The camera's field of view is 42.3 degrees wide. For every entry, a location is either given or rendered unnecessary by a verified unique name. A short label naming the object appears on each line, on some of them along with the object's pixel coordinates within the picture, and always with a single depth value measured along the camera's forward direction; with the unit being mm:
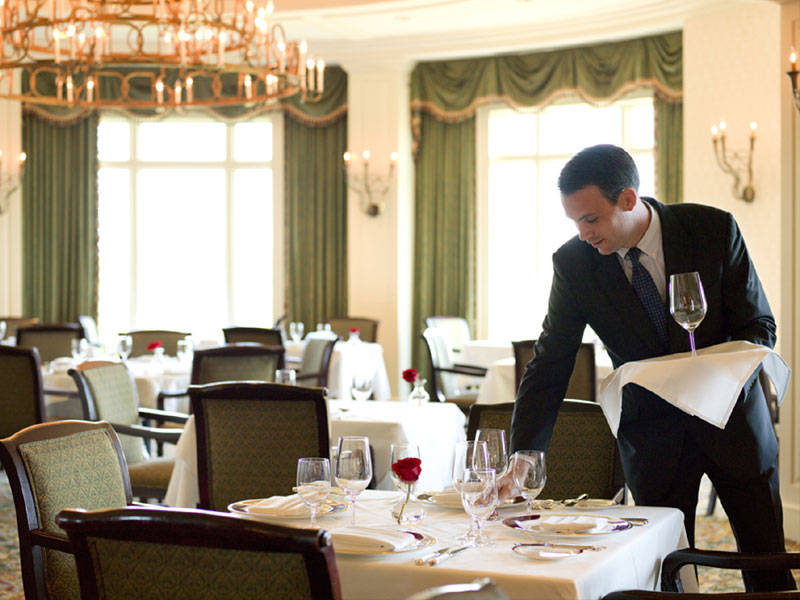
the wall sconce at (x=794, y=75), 4493
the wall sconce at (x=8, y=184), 10250
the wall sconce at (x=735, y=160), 7969
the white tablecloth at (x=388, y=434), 4156
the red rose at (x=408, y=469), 2225
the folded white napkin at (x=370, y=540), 2035
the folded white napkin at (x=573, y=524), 2225
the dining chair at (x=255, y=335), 7059
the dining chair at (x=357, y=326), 9234
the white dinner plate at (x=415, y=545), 2012
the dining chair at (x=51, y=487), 2619
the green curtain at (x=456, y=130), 9711
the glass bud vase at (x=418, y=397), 4870
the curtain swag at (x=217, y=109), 10453
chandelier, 5566
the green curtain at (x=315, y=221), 10578
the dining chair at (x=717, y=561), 2256
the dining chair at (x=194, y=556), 1515
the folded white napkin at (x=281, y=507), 2404
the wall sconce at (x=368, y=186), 10133
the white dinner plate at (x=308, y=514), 2416
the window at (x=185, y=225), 10852
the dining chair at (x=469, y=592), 1266
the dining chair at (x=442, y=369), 7664
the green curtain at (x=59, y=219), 10695
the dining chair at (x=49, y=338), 7898
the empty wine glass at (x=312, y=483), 2252
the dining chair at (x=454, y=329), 9625
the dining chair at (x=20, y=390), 5285
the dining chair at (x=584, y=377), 5625
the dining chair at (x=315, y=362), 6867
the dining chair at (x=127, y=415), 4527
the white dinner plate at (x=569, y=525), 2203
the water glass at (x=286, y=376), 4793
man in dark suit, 2463
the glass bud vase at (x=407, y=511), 2365
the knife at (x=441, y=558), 1979
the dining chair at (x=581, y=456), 3102
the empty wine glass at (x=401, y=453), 2316
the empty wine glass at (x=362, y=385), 4699
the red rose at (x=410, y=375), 4902
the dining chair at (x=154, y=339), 8172
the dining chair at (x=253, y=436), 3588
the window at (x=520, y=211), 10133
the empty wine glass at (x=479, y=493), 2135
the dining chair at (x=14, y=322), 9367
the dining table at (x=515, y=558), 1904
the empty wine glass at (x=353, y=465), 2324
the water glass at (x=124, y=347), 6520
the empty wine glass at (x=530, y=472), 2334
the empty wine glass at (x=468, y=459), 2221
